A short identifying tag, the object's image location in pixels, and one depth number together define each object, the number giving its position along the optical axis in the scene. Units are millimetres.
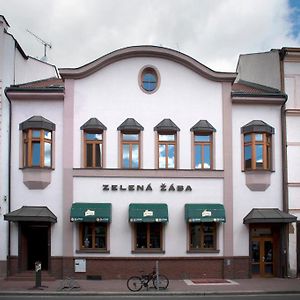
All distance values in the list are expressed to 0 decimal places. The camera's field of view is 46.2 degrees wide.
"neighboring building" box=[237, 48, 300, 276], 17778
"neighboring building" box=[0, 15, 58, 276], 17055
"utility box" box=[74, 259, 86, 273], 17032
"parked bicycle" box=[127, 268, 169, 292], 15097
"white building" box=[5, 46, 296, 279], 17210
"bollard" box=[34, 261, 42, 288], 15241
